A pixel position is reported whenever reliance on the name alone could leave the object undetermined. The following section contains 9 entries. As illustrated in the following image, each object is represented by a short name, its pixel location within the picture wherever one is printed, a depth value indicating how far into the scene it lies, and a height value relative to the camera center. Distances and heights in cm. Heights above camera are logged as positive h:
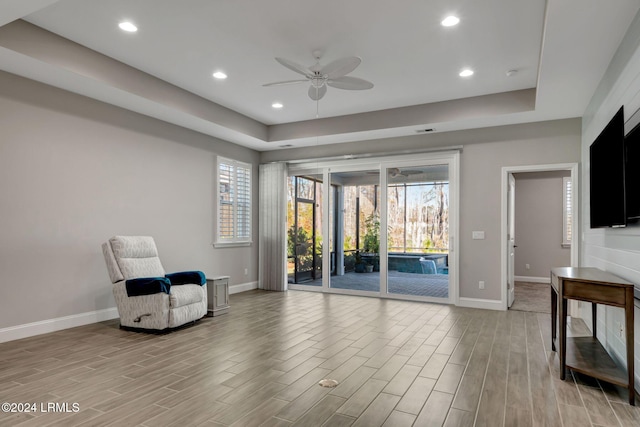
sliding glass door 608 -13
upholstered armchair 418 -82
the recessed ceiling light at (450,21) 327 +175
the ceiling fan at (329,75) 341 +140
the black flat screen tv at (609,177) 288 +39
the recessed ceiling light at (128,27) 342 +175
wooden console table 255 -62
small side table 502 -104
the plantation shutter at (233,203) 661 +29
